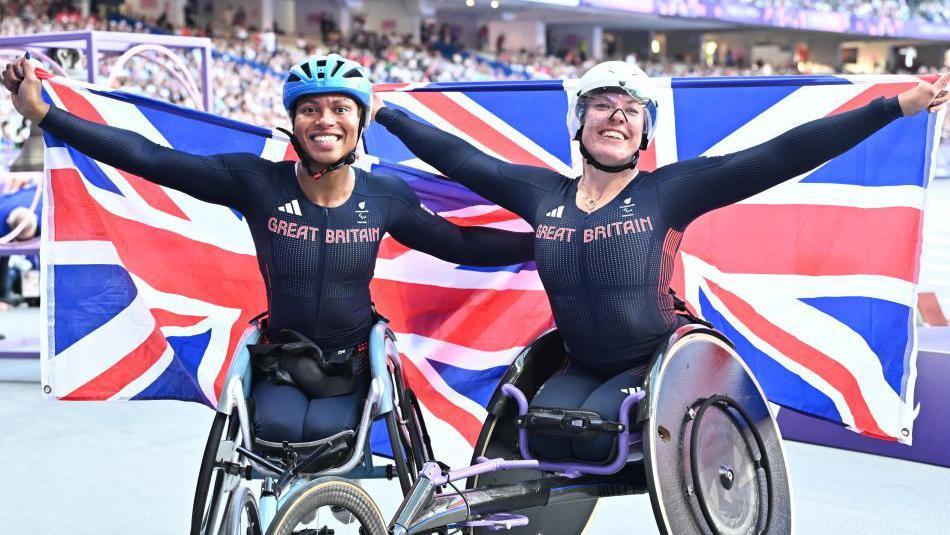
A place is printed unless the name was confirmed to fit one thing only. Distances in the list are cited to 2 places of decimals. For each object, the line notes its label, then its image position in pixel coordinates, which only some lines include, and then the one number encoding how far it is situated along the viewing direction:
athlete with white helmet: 6.55
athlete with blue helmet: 6.75
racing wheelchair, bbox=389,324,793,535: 6.11
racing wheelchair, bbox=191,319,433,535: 5.77
